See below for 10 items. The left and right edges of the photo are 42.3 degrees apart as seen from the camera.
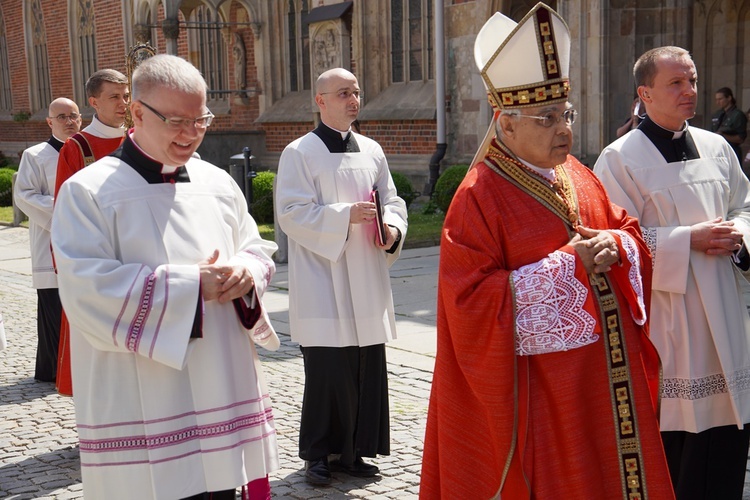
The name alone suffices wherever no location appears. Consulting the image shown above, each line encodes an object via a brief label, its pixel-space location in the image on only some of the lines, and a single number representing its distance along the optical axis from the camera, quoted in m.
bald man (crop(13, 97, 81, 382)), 7.52
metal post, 15.12
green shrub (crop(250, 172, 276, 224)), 16.36
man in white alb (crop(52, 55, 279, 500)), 3.11
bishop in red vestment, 3.29
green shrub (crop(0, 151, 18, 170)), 32.56
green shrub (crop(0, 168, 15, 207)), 23.19
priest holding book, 5.12
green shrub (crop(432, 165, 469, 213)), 14.72
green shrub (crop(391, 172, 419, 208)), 15.60
